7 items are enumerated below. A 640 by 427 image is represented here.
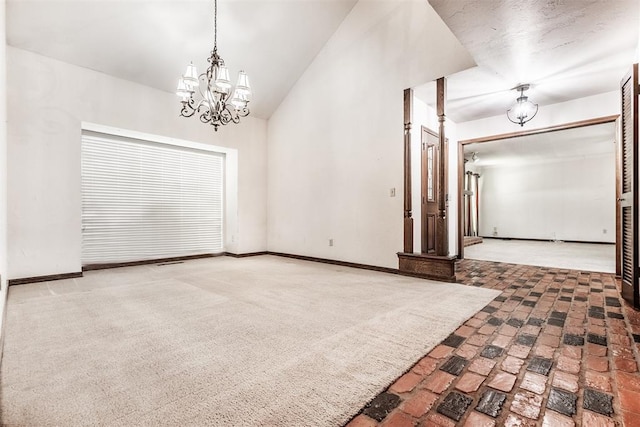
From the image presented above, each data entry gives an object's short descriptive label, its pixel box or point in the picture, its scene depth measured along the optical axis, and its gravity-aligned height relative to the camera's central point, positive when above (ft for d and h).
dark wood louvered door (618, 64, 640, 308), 9.46 +0.90
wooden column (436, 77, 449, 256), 13.39 +1.67
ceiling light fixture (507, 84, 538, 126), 14.31 +5.56
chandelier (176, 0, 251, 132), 11.33 +4.96
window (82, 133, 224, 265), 15.93 +0.91
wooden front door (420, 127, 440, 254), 15.83 +1.37
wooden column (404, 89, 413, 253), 14.30 +1.77
